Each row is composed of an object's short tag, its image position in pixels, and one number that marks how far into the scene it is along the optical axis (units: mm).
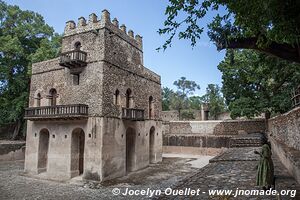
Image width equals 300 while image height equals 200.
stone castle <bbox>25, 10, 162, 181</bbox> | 15500
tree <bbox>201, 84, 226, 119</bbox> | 40188
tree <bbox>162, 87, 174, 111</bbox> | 50338
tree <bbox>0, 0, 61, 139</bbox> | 24703
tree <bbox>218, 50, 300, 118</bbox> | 18970
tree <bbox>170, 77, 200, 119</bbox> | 64294
